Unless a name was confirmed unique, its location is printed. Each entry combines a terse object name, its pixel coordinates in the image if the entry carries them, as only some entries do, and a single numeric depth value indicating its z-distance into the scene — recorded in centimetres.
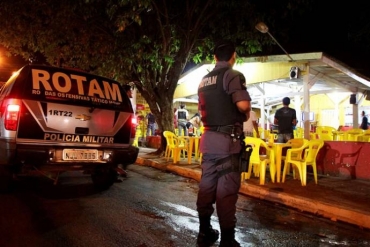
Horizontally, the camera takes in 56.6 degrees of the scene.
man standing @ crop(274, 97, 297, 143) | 858
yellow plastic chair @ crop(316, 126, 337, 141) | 1108
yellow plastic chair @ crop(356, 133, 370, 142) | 999
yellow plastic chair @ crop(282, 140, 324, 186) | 680
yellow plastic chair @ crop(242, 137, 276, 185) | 674
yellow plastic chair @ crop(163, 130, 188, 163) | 1015
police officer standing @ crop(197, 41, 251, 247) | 348
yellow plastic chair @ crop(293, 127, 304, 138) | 1269
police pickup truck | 481
